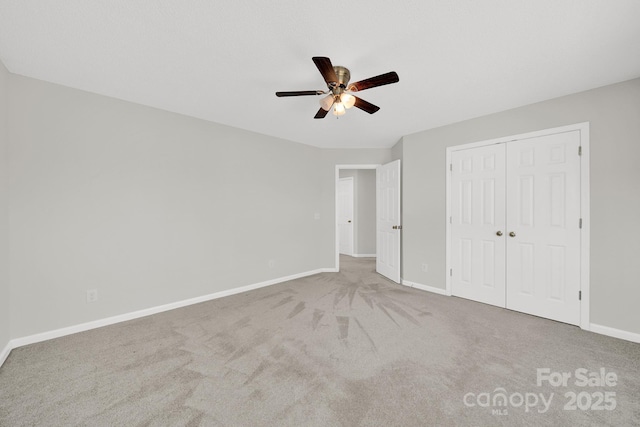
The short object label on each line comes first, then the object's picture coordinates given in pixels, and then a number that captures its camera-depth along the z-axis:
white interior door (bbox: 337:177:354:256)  7.01
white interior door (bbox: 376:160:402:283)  4.22
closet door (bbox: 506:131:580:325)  2.65
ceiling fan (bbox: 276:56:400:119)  1.77
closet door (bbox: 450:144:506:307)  3.15
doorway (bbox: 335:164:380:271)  6.86
